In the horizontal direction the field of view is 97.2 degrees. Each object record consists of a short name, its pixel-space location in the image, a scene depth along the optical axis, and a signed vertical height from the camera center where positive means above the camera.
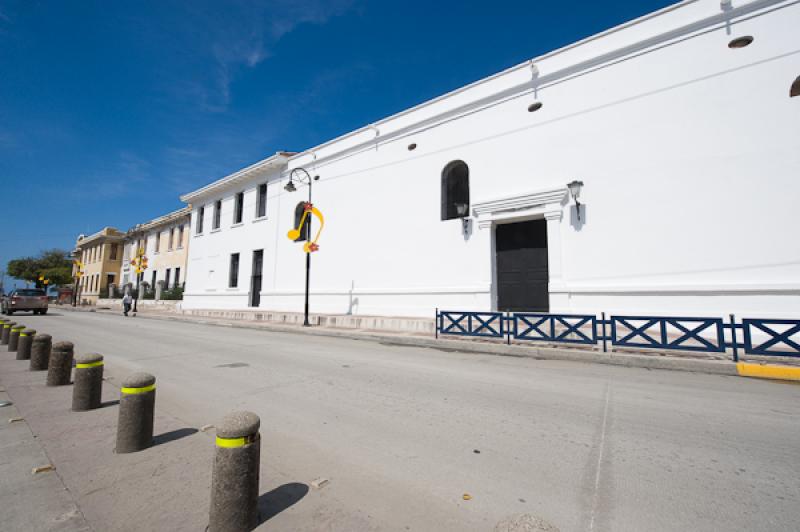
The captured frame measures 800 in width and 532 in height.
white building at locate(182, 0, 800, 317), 9.83 +4.22
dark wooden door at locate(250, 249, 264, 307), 24.30 +1.00
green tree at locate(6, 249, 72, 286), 57.69 +4.25
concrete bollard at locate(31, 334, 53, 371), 7.07 -1.21
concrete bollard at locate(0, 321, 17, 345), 10.22 -1.23
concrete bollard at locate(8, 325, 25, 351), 8.91 -1.22
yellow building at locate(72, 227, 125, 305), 46.44 +4.08
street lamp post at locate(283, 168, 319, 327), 21.35 +7.61
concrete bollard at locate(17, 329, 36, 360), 7.99 -1.19
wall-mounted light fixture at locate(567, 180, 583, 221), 12.09 +3.84
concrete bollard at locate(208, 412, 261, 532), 2.23 -1.19
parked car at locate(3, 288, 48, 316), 24.17 -0.65
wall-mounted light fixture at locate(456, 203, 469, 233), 14.76 +3.66
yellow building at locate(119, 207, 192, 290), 33.81 +4.92
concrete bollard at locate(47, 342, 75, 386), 5.82 -1.20
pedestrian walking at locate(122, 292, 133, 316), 24.83 -0.68
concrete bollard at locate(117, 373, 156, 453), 3.45 -1.20
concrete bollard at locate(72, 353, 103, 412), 4.61 -1.20
